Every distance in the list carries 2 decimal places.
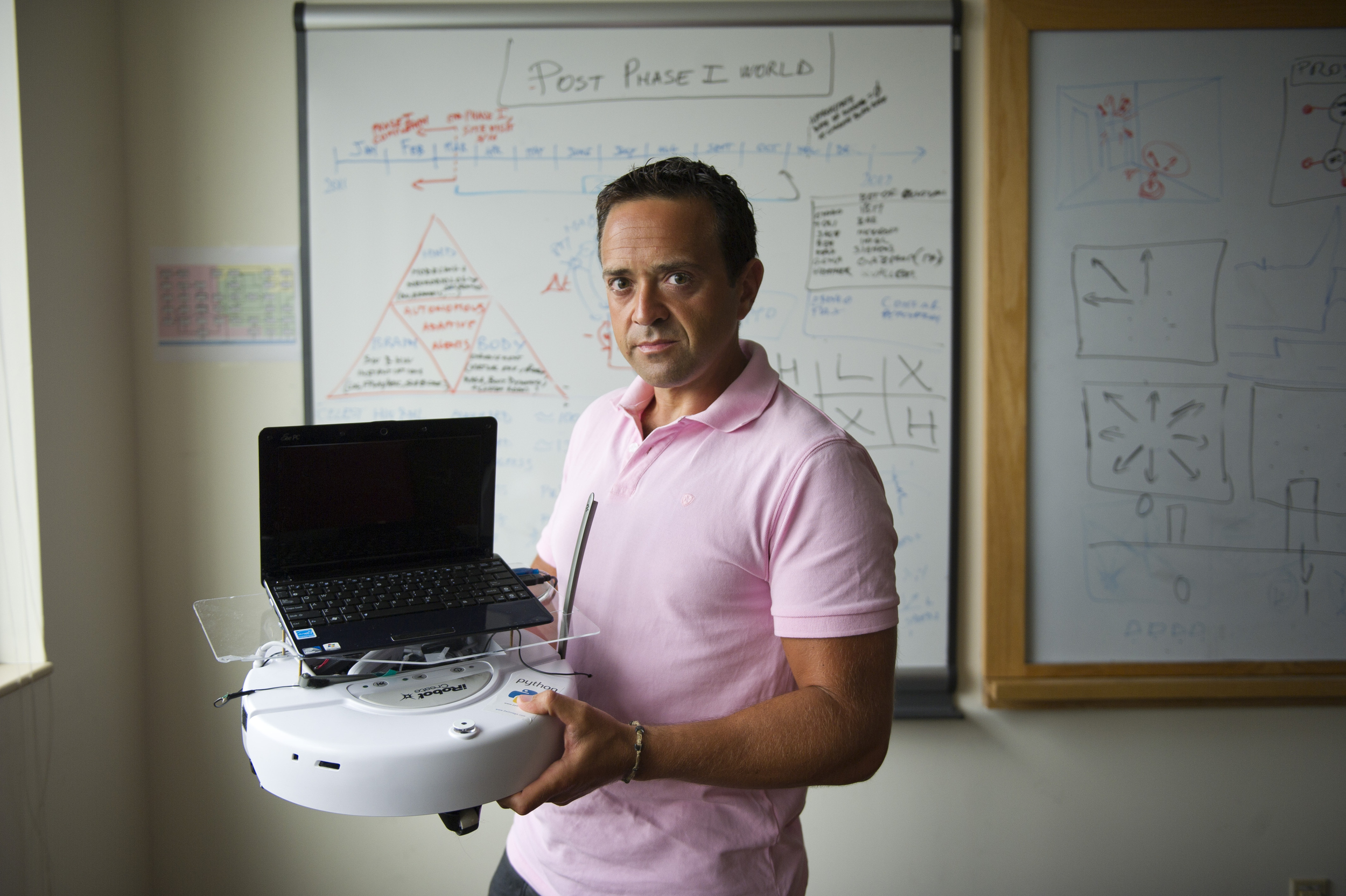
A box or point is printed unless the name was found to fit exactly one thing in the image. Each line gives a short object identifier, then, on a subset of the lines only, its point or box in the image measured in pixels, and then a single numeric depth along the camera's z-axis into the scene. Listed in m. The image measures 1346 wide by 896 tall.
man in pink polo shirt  0.79
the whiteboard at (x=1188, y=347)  1.66
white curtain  1.44
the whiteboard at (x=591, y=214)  1.68
